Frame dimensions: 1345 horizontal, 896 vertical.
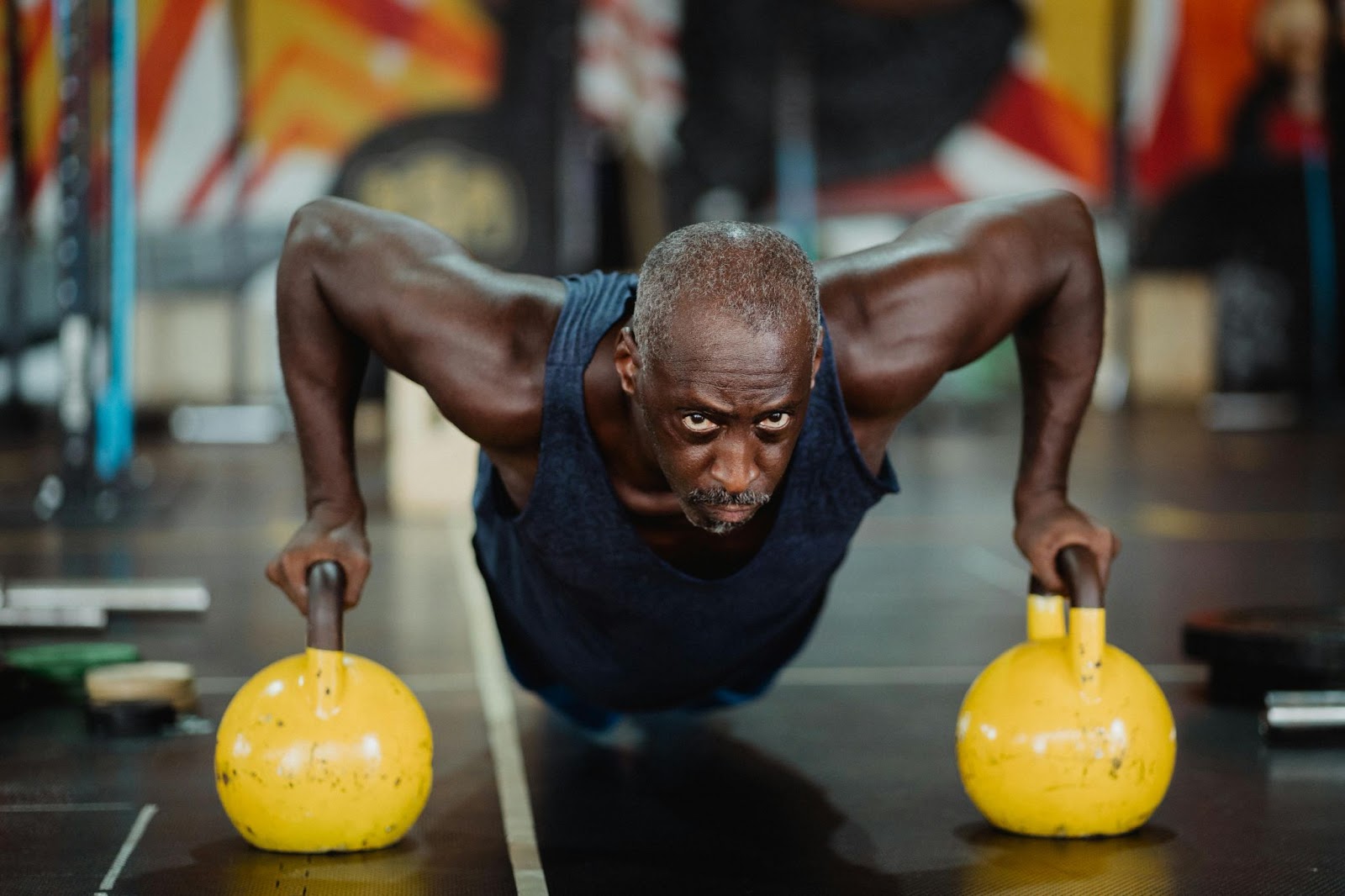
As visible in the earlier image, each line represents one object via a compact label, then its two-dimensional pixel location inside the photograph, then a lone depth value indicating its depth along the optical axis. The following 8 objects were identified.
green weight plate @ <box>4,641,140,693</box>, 3.02
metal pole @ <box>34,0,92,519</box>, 5.97
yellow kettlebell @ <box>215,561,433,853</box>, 2.04
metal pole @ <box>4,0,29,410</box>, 10.62
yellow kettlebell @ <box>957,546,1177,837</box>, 2.10
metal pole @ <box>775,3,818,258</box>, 12.02
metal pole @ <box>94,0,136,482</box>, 6.30
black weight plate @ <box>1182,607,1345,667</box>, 2.86
